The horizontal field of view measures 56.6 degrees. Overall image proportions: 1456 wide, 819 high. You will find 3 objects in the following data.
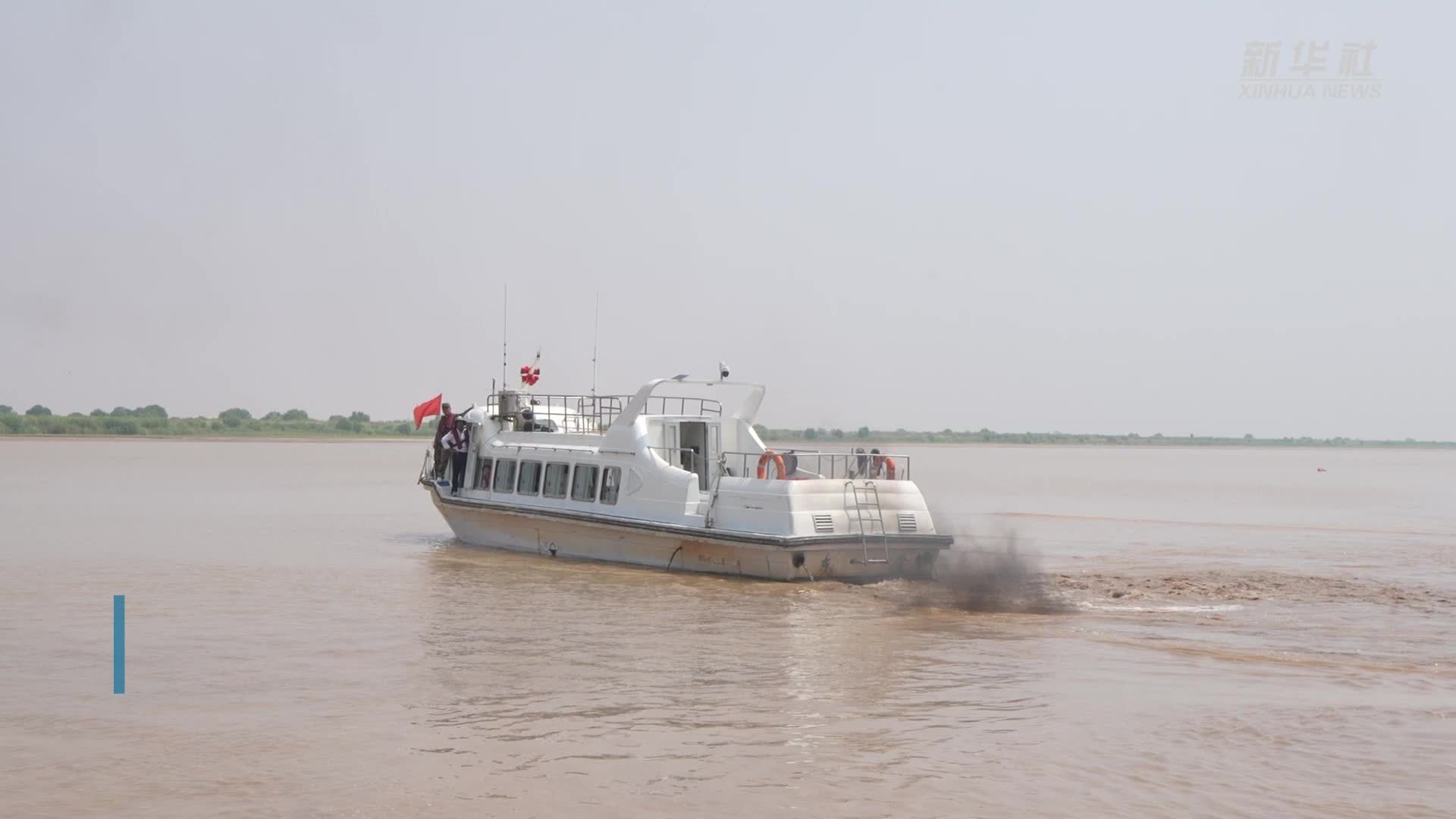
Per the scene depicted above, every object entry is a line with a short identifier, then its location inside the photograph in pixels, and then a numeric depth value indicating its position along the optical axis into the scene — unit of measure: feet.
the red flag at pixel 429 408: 83.41
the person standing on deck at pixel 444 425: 80.94
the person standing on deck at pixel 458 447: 80.33
